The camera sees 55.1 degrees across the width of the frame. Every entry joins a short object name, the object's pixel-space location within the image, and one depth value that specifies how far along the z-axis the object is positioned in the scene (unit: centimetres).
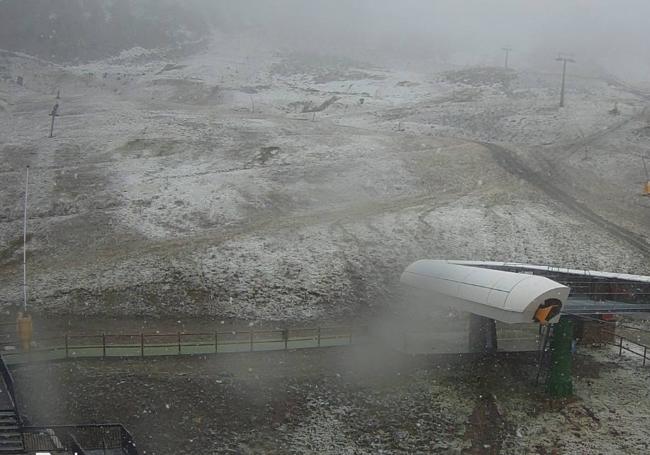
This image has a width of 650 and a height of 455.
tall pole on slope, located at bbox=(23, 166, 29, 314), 2633
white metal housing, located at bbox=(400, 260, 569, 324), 2038
